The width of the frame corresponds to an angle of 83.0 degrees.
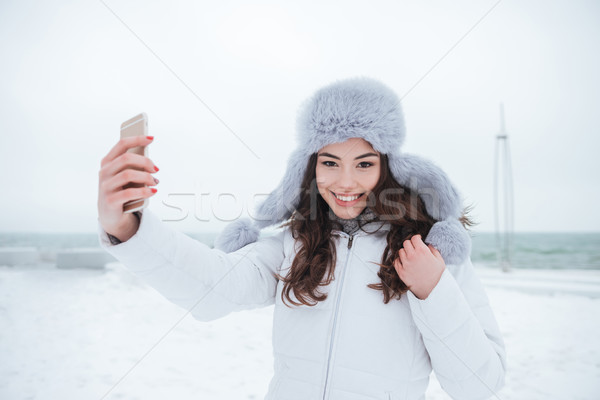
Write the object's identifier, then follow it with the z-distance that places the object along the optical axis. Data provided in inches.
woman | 31.8
